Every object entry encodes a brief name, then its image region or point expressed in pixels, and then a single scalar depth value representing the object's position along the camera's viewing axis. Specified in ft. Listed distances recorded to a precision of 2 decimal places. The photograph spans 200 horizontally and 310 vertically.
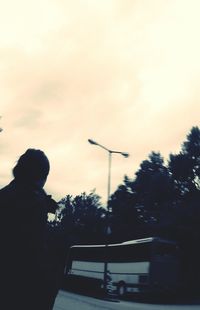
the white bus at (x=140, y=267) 85.51
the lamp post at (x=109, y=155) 87.26
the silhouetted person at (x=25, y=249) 6.86
